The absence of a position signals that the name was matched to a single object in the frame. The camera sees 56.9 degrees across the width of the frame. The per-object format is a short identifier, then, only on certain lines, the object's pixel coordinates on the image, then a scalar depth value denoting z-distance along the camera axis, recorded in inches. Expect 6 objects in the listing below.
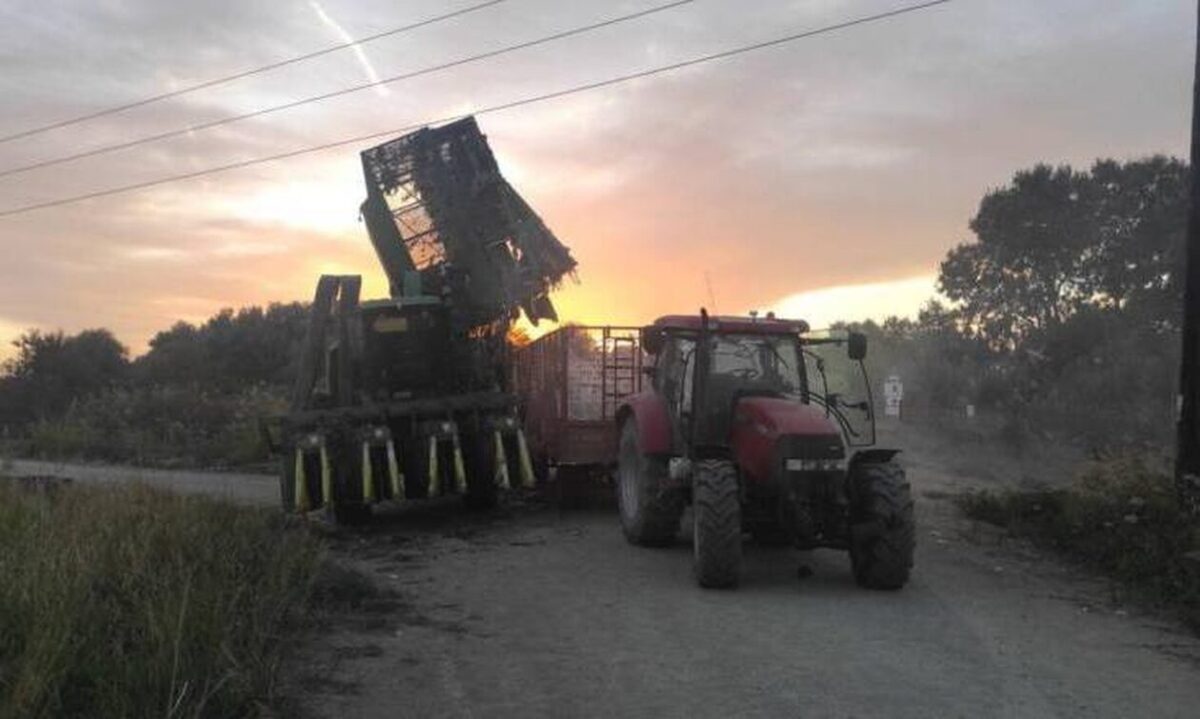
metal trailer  598.5
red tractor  385.4
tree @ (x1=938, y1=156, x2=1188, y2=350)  1822.1
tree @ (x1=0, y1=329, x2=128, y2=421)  2046.0
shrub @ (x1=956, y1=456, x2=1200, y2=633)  400.8
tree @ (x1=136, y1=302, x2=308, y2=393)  1941.4
